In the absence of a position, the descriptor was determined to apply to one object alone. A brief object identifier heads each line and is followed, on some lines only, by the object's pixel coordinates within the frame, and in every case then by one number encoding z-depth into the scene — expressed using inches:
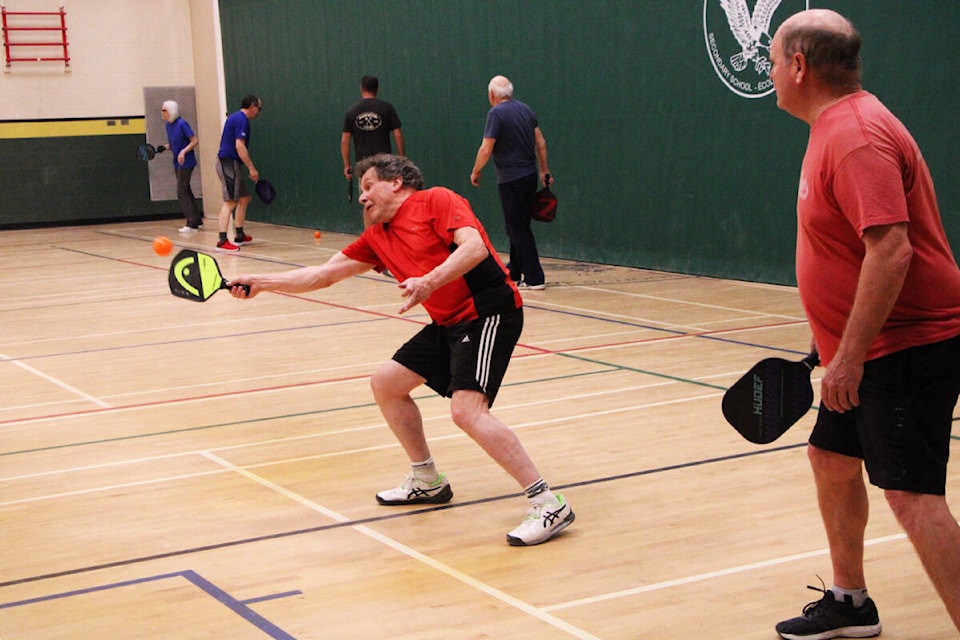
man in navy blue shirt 694.8
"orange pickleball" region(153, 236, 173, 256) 403.4
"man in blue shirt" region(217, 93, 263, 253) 958.5
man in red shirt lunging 289.4
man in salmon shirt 186.9
